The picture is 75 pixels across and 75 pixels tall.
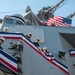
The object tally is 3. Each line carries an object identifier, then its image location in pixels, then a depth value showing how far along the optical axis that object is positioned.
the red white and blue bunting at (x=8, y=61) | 9.16
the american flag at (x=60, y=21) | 21.60
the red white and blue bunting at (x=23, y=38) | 10.69
